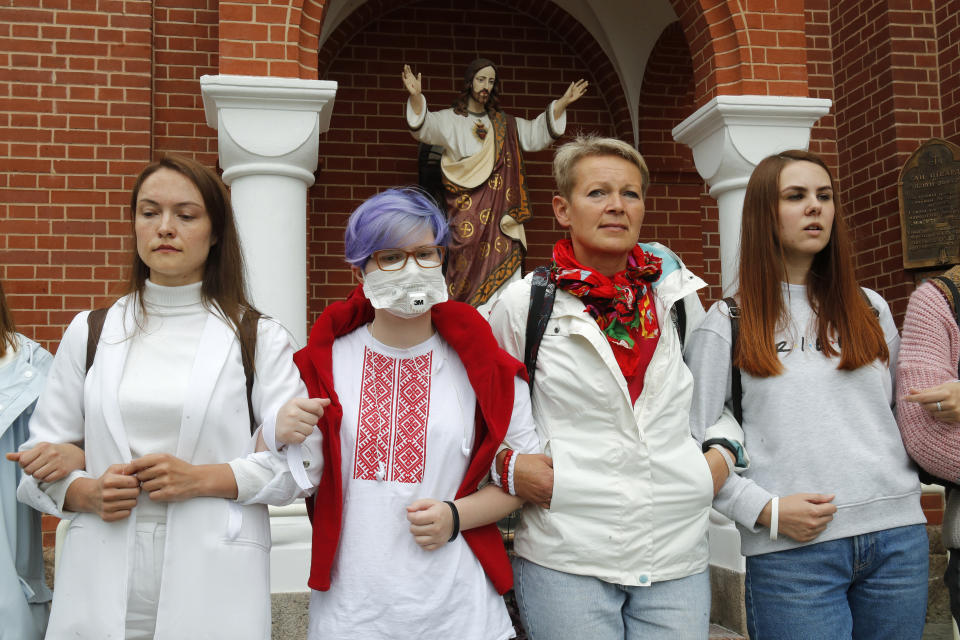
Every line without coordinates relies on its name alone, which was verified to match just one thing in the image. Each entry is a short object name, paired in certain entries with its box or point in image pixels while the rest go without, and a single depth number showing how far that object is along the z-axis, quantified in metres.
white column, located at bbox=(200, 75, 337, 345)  4.13
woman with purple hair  2.07
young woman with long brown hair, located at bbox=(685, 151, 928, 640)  2.33
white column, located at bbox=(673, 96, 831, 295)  4.62
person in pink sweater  2.37
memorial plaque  5.86
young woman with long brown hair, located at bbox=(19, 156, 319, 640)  2.02
